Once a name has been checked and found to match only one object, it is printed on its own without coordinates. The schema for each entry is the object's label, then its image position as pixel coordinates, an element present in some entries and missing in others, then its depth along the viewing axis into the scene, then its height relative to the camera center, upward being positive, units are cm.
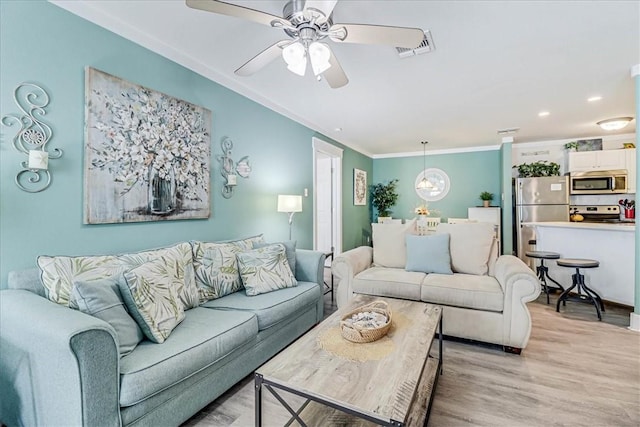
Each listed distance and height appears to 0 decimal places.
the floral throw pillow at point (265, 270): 246 -49
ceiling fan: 146 +100
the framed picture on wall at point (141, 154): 200 +46
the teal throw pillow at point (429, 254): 303 -44
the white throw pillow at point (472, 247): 298 -36
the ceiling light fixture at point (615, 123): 436 +129
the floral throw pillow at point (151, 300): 158 -47
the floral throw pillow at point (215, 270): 229 -45
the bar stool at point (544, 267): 365 -76
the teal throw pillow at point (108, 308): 142 -45
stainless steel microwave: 500 +48
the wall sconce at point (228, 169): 300 +46
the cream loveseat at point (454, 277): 243 -63
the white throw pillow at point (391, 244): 334 -36
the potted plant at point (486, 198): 624 +27
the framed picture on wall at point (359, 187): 641 +55
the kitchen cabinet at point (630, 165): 495 +74
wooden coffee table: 110 -69
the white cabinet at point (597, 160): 500 +85
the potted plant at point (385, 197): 721 +36
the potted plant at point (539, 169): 561 +78
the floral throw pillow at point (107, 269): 159 -32
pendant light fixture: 616 +104
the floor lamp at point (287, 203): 351 +12
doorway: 570 +37
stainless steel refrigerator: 527 +14
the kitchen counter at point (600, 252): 338 -51
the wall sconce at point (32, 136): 168 +46
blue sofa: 118 -70
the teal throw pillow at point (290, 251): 293 -38
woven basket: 155 -63
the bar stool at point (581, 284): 327 -86
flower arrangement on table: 586 +1
